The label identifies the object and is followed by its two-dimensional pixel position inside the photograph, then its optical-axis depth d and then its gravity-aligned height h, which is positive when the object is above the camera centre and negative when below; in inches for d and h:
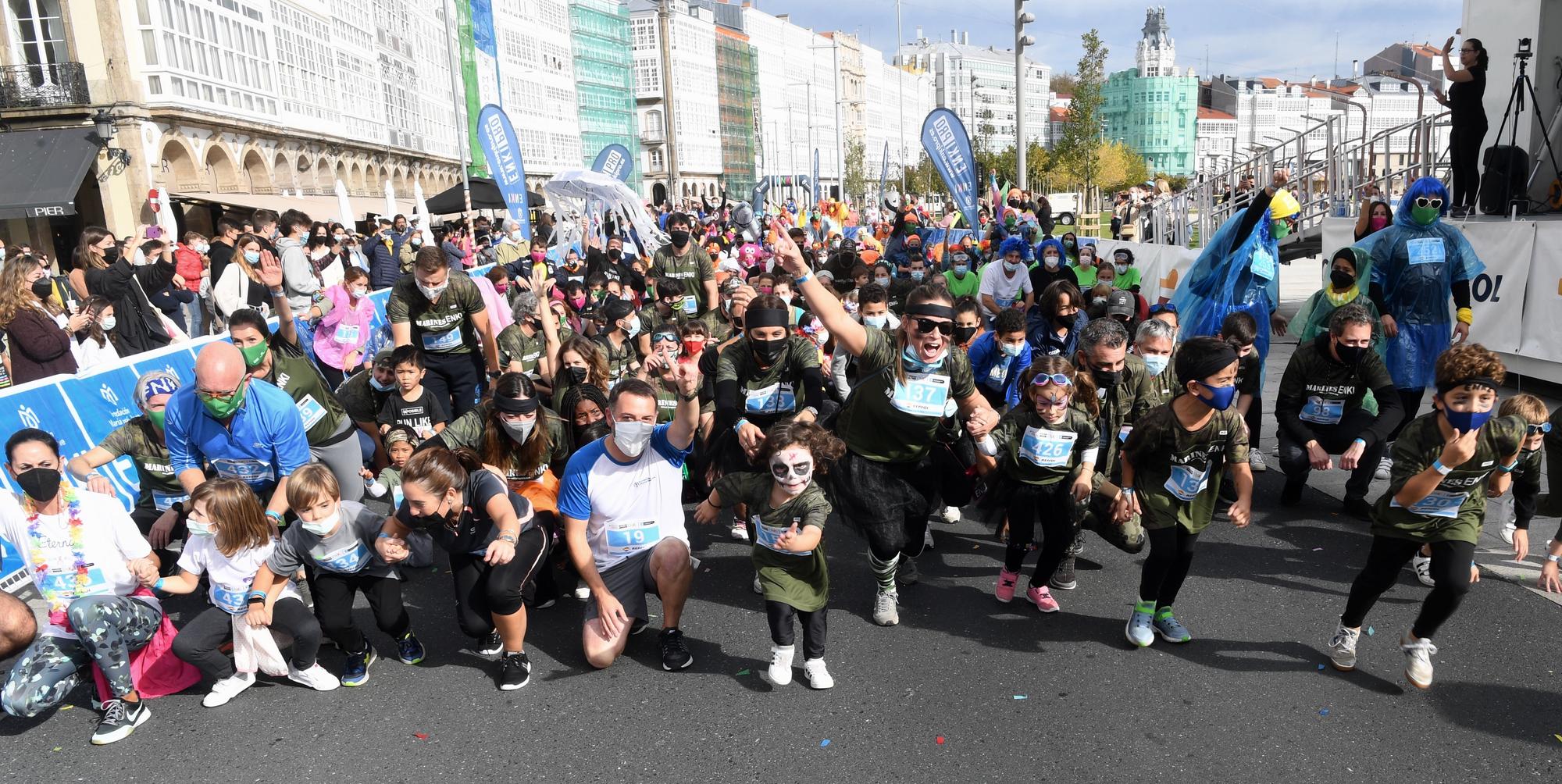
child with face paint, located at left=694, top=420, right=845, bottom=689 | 171.0 -54.2
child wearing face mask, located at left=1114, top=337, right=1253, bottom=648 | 174.6 -47.9
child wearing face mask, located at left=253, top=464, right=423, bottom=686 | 173.8 -56.4
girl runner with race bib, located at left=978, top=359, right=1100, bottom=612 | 193.5 -49.6
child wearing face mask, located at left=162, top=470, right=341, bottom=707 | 174.1 -60.4
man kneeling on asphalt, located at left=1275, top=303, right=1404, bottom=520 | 231.6 -50.4
